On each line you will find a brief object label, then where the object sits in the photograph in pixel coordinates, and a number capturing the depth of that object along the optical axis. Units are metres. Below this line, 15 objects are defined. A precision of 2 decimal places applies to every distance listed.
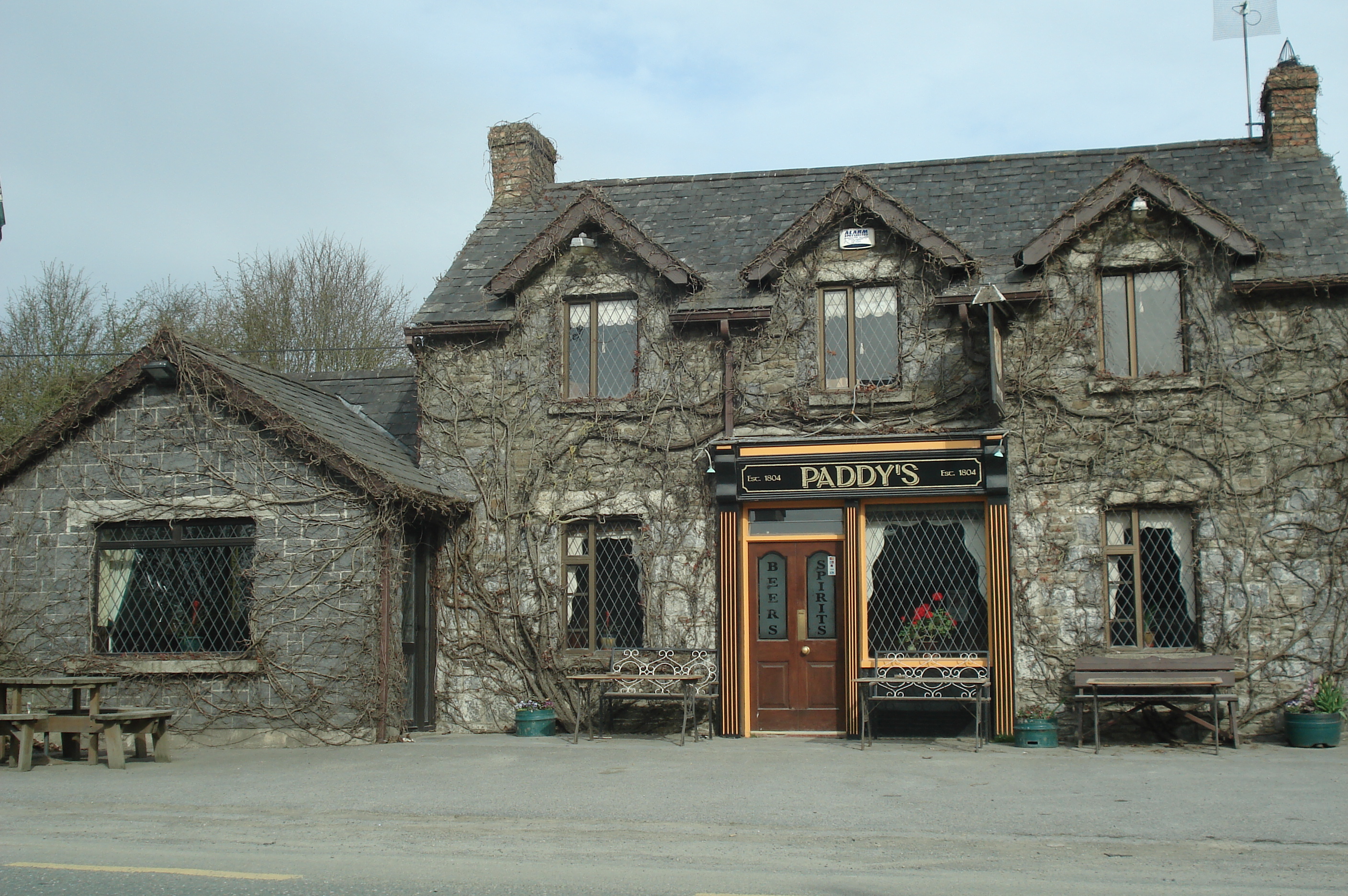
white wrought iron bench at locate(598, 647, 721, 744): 14.06
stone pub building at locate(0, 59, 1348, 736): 13.81
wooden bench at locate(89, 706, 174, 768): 11.61
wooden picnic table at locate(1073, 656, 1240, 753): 12.80
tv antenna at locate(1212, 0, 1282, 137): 17.52
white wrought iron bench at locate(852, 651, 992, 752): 13.28
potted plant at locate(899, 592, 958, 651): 14.15
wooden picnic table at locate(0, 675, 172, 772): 11.40
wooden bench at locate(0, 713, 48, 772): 11.36
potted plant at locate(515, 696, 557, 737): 14.45
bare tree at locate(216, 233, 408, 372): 31.14
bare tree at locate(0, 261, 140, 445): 26.23
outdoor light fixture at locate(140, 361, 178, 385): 14.17
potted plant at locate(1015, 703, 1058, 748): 13.18
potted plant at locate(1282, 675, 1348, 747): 12.78
